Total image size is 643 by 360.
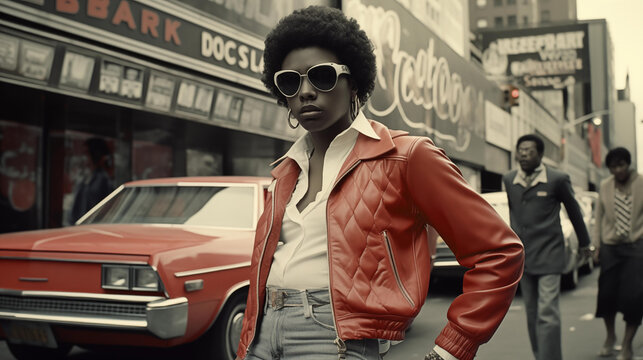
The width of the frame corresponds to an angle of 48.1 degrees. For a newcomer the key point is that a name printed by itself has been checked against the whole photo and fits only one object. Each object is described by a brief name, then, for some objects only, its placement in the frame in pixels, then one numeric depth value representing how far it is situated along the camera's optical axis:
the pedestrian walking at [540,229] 5.21
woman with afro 1.80
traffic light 22.91
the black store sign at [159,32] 9.15
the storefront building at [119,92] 9.12
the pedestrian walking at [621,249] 6.41
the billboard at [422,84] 19.58
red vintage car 4.66
